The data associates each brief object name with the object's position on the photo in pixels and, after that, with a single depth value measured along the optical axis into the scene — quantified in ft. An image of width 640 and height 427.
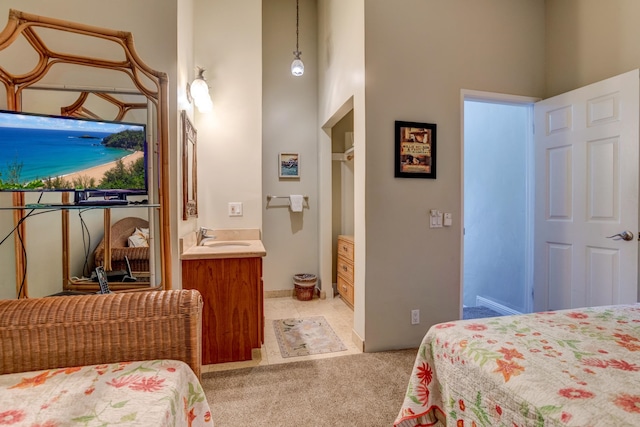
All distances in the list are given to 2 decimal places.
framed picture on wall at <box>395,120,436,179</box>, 7.57
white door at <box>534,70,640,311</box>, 6.59
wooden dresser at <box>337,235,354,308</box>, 10.78
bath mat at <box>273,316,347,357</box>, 7.76
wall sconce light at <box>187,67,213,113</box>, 8.30
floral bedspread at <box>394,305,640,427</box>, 2.40
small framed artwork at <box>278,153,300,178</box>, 12.30
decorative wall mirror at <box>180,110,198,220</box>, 7.43
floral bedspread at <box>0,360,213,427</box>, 2.65
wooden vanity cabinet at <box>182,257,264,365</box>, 6.95
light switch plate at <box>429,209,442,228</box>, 7.84
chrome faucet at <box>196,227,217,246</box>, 9.20
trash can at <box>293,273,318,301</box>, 11.85
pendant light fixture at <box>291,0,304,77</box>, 10.13
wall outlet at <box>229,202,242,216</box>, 9.91
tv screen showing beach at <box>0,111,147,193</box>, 4.00
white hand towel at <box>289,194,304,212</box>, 12.14
